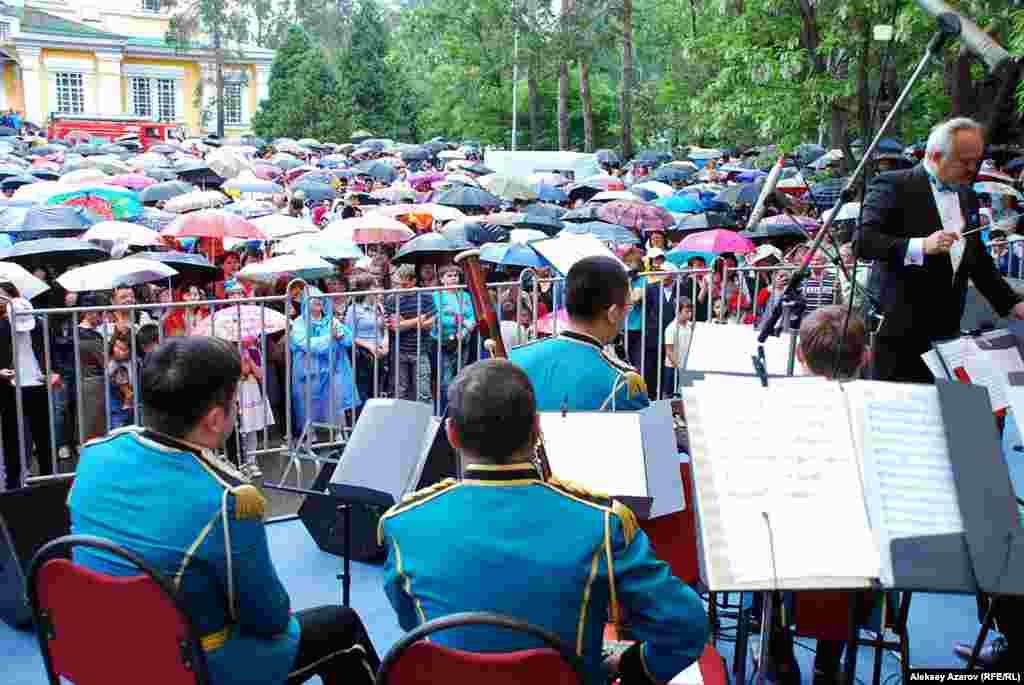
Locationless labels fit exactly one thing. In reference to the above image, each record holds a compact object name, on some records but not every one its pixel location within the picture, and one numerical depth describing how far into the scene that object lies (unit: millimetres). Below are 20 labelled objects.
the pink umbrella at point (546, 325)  8614
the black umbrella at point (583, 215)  15977
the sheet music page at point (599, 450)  3896
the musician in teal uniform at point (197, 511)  3207
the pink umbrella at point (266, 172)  27467
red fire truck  55716
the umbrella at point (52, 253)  10141
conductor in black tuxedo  5543
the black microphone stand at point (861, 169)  3813
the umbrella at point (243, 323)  7411
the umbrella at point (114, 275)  8969
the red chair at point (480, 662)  2678
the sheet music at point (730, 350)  4873
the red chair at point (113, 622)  3086
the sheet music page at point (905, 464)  2992
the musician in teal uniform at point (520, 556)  2896
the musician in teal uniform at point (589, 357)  4668
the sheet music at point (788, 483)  2957
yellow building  70938
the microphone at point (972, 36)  3822
